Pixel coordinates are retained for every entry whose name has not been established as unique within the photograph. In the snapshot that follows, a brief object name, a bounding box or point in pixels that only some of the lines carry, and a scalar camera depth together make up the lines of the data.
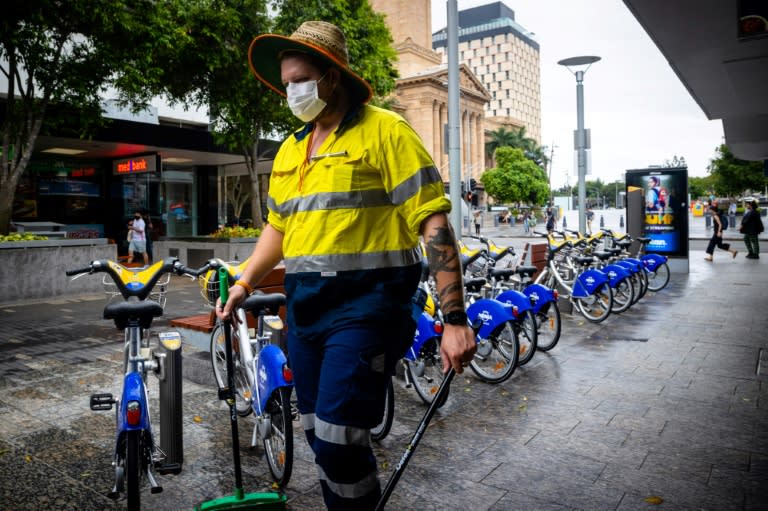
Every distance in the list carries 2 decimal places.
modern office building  151.62
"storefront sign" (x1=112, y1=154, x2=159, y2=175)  18.49
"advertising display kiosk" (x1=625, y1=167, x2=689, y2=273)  16.03
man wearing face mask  2.07
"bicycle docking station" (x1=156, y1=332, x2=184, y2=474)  3.70
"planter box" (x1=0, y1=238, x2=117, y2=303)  11.76
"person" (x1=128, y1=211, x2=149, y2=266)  18.23
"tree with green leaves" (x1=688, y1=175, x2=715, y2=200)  110.70
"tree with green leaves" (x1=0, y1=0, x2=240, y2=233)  11.63
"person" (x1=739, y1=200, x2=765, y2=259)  19.03
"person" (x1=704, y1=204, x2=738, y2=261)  19.95
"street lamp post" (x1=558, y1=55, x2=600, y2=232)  17.31
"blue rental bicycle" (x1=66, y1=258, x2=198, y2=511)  2.88
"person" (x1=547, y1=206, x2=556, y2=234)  37.65
